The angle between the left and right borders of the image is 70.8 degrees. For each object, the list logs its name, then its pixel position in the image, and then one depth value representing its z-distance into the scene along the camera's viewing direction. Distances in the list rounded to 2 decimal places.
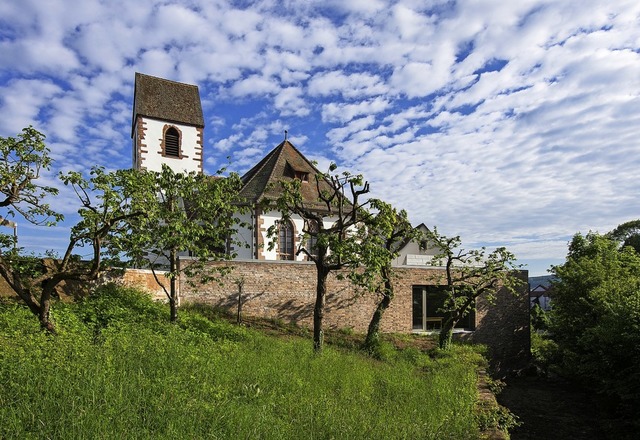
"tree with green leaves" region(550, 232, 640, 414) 10.68
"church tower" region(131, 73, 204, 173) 28.73
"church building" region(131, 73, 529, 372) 16.14
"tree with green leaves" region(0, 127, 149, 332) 8.60
